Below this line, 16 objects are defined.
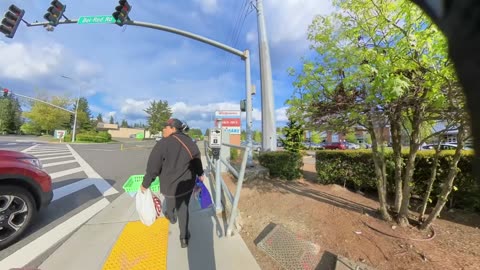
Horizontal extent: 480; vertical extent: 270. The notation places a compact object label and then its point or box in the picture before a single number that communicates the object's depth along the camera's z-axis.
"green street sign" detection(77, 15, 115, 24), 9.38
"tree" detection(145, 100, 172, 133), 82.38
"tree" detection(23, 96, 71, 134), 41.11
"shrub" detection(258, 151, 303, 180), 8.18
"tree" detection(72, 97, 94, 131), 48.26
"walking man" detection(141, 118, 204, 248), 3.41
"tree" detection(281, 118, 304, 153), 11.14
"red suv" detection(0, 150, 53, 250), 3.51
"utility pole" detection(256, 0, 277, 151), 9.91
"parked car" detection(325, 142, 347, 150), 36.59
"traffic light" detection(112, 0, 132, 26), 8.78
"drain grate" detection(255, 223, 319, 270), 3.11
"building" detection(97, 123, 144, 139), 97.81
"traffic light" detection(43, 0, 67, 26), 9.09
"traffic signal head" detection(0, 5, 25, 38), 9.16
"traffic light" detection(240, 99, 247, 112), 10.45
